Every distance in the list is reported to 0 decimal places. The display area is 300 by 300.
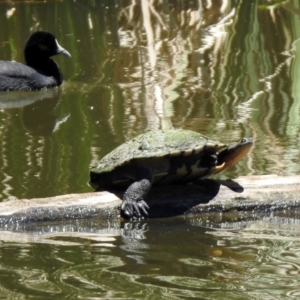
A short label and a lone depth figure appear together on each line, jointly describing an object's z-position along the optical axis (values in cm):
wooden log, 1119
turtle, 1124
